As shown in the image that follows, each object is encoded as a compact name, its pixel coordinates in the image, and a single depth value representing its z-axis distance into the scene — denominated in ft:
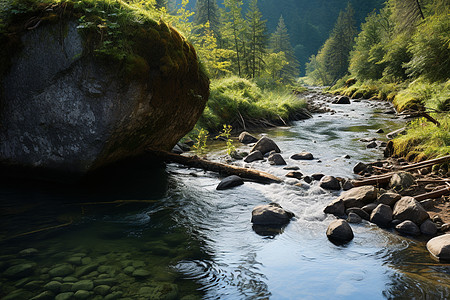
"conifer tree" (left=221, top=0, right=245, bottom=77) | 92.48
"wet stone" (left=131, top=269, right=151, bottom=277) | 10.10
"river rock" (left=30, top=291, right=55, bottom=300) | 8.57
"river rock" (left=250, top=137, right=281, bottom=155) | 30.40
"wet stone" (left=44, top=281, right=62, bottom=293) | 8.96
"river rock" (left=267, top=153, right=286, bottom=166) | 26.47
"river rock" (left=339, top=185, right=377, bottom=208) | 16.39
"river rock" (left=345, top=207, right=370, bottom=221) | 15.51
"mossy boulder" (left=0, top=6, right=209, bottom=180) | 15.23
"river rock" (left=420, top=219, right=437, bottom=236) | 13.60
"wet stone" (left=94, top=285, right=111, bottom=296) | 8.99
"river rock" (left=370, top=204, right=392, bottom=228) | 14.74
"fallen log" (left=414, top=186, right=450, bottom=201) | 16.60
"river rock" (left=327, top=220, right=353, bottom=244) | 13.32
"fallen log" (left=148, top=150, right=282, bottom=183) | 21.36
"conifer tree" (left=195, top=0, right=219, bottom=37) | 128.67
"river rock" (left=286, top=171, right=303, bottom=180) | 22.33
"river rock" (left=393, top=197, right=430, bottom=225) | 14.20
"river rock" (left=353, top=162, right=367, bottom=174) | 23.51
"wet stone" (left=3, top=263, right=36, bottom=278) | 9.50
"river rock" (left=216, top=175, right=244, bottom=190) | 20.12
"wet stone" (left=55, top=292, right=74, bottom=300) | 8.64
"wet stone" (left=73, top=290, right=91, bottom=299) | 8.71
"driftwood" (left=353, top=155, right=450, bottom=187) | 19.48
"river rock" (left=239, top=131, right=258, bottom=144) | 37.12
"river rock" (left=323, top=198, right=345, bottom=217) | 16.07
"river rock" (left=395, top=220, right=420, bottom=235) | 13.73
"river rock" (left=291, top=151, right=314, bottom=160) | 28.63
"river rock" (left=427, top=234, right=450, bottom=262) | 11.37
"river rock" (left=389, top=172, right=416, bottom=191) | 18.60
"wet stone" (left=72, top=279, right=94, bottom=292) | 9.06
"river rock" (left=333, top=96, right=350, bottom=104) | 90.22
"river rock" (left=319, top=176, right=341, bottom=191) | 19.90
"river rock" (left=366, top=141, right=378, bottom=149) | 31.96
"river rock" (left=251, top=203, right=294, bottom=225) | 15.07
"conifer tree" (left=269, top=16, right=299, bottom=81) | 172.34
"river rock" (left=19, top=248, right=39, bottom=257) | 10.72
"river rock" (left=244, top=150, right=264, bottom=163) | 28.12
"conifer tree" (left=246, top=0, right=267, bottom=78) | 96.37
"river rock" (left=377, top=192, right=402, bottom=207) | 15.90
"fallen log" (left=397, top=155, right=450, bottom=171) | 19.86
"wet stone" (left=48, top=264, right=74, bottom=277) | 9.67
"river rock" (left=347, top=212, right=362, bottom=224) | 15.11
